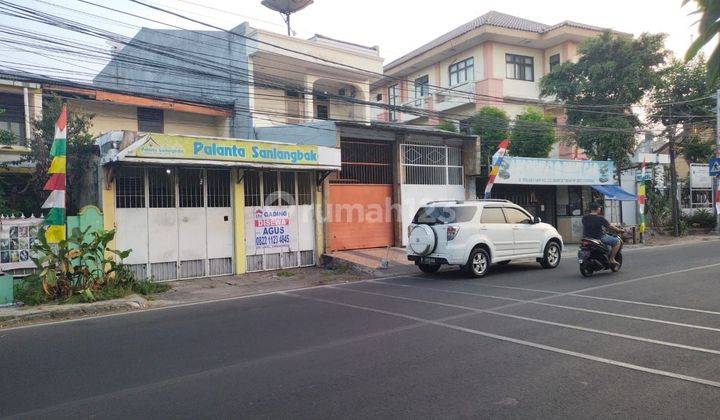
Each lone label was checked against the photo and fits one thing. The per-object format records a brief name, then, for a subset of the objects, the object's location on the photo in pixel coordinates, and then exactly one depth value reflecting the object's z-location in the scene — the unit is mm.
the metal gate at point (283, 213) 14172
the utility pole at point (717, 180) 24094
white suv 11797
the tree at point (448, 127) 25525
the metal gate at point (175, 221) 12203
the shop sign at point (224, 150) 11742
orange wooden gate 16047
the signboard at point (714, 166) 22734
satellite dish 24609
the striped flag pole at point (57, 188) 9789
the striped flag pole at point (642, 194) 21109
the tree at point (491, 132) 21786
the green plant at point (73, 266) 9719
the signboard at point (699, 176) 28234
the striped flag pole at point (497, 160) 16672
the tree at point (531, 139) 23641
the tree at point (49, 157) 13805
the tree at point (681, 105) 25000
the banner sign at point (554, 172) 19688
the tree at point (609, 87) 23297
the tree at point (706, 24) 1763
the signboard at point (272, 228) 14250
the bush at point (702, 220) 26953
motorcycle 11398
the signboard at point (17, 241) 10453
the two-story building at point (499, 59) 30609
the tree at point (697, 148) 29266
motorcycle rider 11617
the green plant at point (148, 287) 10992
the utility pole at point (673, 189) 24453
